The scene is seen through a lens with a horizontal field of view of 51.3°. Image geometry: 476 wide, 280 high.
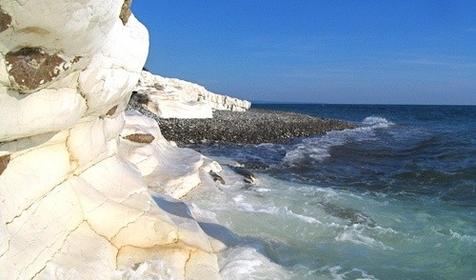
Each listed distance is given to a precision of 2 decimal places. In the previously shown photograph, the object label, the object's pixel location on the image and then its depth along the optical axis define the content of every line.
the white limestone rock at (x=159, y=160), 11.17
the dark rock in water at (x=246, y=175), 14.41
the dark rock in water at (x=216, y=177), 13.49
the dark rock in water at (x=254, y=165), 18.53
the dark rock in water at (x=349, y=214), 10.87
